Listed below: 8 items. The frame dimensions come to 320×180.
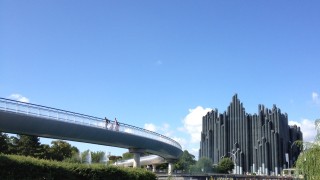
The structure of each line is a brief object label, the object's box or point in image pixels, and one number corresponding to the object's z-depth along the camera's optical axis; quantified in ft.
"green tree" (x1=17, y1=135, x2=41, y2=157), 168.12
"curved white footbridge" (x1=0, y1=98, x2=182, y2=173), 87.87
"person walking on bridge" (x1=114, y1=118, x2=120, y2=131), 118.10
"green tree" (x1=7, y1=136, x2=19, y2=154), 165.22
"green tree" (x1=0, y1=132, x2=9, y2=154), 153.72
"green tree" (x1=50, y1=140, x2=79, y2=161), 183.03
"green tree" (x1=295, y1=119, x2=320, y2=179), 45.84
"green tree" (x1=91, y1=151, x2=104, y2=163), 270.82
